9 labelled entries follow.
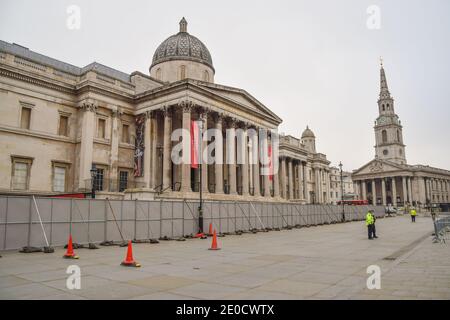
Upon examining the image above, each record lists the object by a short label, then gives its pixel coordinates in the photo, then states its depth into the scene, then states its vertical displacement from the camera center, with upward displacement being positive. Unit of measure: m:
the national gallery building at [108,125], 29.47 +7.97
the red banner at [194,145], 30.37 +5.34
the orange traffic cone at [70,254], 13.13 -1.69
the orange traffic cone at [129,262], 11.11 -1.68
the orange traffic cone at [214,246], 16.14 -1.76
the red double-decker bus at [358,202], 77.25 +0.74
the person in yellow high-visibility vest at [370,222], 20.97 -0.99
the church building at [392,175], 116.00 +10.29
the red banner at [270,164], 43.53 +5.21
